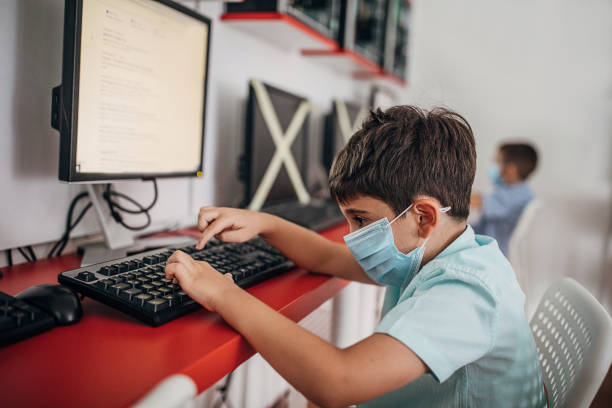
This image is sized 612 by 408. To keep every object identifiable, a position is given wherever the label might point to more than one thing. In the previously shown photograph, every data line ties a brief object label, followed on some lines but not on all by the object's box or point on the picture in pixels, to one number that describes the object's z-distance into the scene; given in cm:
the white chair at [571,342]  54
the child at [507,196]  251
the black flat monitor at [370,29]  181
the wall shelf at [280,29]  118
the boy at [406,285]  48
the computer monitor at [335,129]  176
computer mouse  50
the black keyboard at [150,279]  51
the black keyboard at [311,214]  109
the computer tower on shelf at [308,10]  117
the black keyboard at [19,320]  44
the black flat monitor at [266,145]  118
